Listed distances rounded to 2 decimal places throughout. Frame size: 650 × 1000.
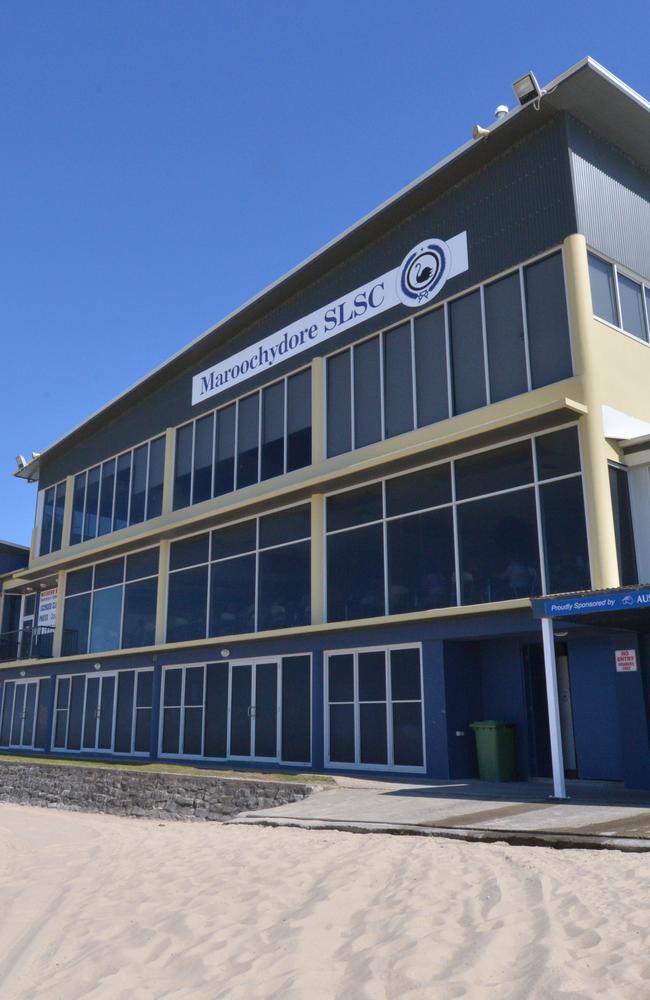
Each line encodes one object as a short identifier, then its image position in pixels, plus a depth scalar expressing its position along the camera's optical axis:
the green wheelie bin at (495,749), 15.30
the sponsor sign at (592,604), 11.30
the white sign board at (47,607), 30.09
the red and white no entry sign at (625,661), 13.62
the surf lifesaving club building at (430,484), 15.15
